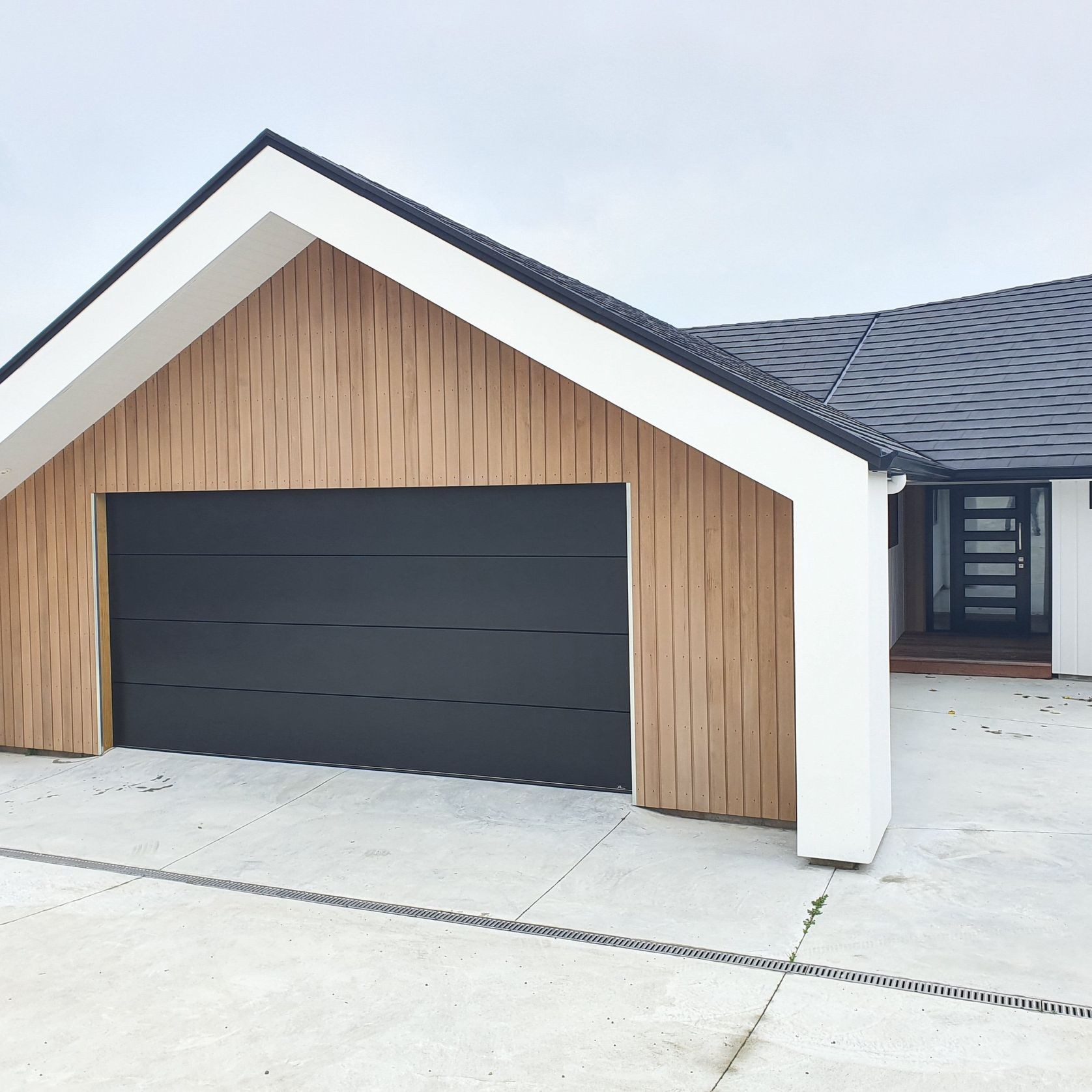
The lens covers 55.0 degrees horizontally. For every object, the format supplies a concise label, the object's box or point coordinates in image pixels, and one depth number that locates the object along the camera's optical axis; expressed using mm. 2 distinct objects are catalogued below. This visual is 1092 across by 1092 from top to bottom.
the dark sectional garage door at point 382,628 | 6945
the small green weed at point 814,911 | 4770
